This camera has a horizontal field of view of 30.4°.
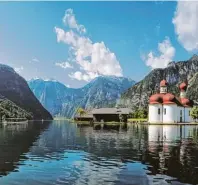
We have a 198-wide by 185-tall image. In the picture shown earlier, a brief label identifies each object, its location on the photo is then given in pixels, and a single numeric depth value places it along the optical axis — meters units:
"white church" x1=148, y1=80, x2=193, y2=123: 168.62
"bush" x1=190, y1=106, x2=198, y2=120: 172.00
